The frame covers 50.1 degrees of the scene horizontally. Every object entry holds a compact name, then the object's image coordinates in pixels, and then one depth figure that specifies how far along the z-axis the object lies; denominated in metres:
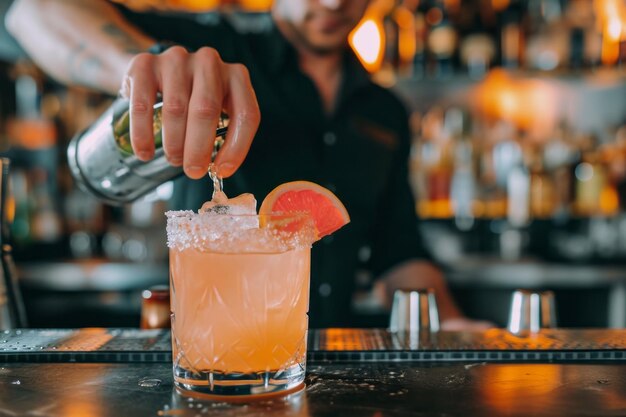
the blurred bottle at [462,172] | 3.24
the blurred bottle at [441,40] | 3.18
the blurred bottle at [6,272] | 1.07
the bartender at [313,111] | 1.38
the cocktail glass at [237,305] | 0.76
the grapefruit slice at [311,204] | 0.84
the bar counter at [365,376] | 0.69
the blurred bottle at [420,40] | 3.20
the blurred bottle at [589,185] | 3.19
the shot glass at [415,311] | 1.14
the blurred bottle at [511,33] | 3.20
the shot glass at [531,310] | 1.17
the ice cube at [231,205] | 0.79
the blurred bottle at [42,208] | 3.22
